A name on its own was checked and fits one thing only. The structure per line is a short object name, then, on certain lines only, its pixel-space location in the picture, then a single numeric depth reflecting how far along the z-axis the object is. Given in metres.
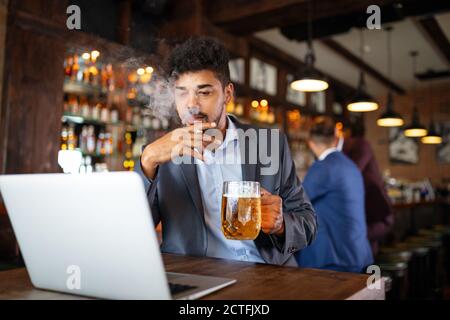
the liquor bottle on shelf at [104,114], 4.33
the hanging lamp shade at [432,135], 7.21
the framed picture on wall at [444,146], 9.60
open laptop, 0.76
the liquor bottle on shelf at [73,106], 4.05
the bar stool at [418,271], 4.02
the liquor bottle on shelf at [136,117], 4.63
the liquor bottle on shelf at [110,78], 4.32
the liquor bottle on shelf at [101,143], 4.42
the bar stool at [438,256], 4.60
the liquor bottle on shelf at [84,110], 4.14
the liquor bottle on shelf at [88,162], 4.31
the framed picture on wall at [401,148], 10.03
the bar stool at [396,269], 3.18
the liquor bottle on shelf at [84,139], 4.31
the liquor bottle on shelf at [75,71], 4.07
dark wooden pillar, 3.06
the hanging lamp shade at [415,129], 6.62
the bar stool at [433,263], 4.45
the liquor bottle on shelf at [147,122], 4.71
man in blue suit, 2.73
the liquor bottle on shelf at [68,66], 3.92
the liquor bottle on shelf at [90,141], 4.32
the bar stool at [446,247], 5.78
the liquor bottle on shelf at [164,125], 4.74
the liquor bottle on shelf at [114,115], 4.41
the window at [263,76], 6.77
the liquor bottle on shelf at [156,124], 4.80
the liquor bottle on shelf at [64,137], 4.05
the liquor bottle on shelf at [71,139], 4.16
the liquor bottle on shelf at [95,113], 4.23
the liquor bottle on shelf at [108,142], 4.46
